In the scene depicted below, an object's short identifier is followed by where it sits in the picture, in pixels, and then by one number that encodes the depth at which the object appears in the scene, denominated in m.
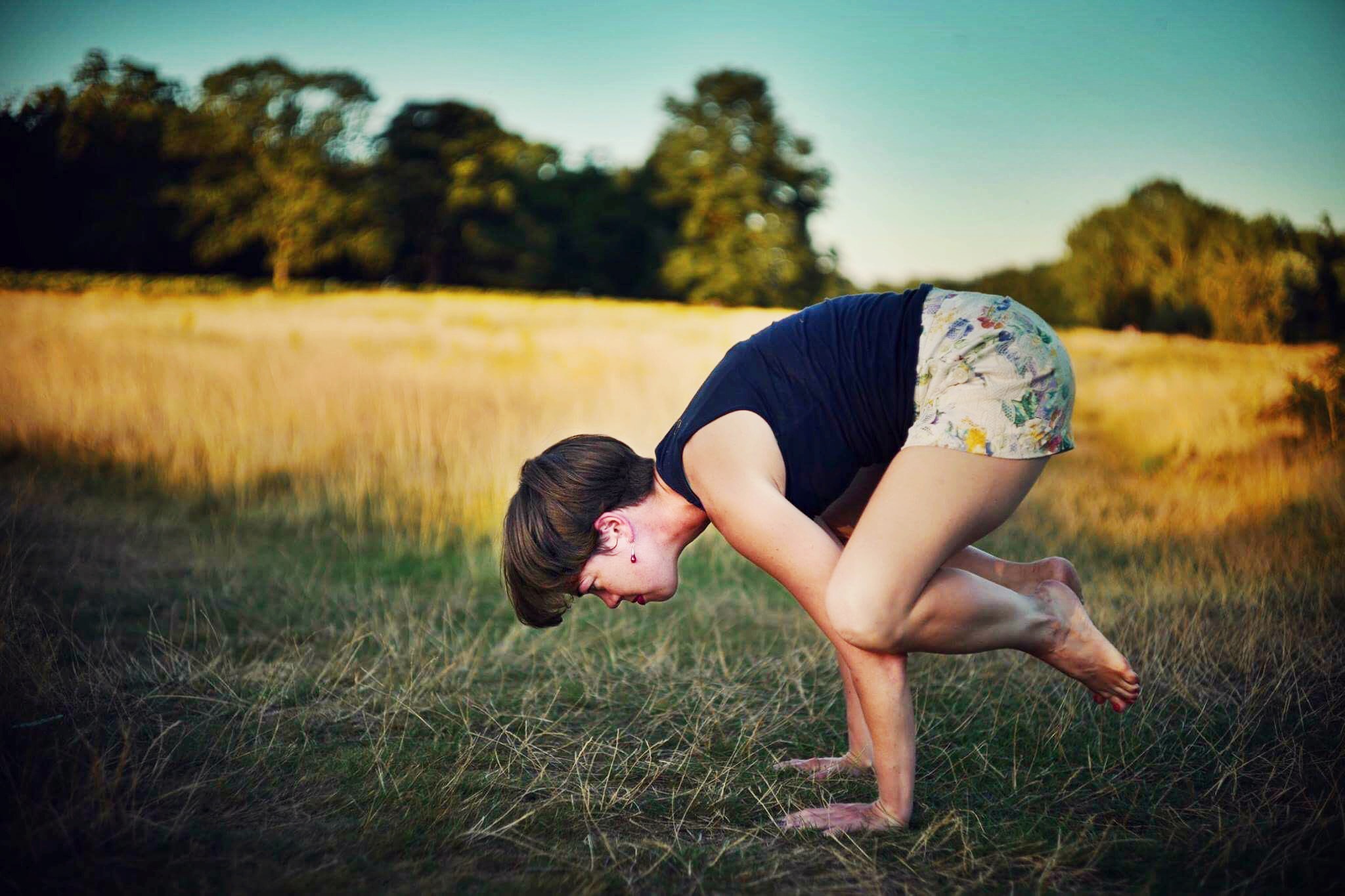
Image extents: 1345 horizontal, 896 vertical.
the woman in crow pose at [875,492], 1.97
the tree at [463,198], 40.66
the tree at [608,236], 41.88
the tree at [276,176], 32.03
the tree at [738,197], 35.00
